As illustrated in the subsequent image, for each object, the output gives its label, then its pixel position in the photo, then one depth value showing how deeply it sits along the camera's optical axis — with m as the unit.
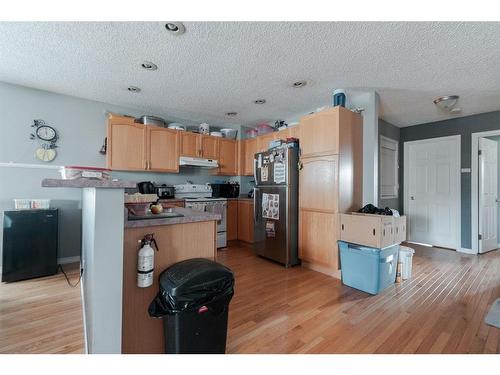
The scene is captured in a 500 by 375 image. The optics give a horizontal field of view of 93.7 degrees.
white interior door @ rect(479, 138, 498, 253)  3.78
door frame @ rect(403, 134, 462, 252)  3.98
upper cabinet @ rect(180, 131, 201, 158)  4.00
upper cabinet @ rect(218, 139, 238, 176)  4.46
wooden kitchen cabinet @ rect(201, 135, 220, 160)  4.22
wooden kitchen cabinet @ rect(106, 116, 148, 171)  3.38
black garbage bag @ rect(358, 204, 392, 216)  2.56
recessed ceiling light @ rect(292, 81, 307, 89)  2.76
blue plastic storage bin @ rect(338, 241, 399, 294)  2.36
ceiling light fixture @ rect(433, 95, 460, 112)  3.08
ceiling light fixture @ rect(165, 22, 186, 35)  1.80
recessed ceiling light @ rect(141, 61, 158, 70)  2.37
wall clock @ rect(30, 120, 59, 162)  3.09
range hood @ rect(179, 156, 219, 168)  3.94
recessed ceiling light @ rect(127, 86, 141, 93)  2.95
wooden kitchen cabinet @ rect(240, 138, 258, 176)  4.51
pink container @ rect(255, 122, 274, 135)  4.33
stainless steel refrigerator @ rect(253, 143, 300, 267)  3.14
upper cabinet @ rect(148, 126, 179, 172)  3.69
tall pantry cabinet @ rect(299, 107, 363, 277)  2.76
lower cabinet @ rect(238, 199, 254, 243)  4.18
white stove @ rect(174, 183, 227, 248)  3.84
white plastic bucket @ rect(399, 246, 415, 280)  2.71
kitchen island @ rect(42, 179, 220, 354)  1.06
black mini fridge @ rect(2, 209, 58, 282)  2.62
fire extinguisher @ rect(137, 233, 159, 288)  1.21
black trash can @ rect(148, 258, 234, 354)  1.16
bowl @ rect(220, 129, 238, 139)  4.60
